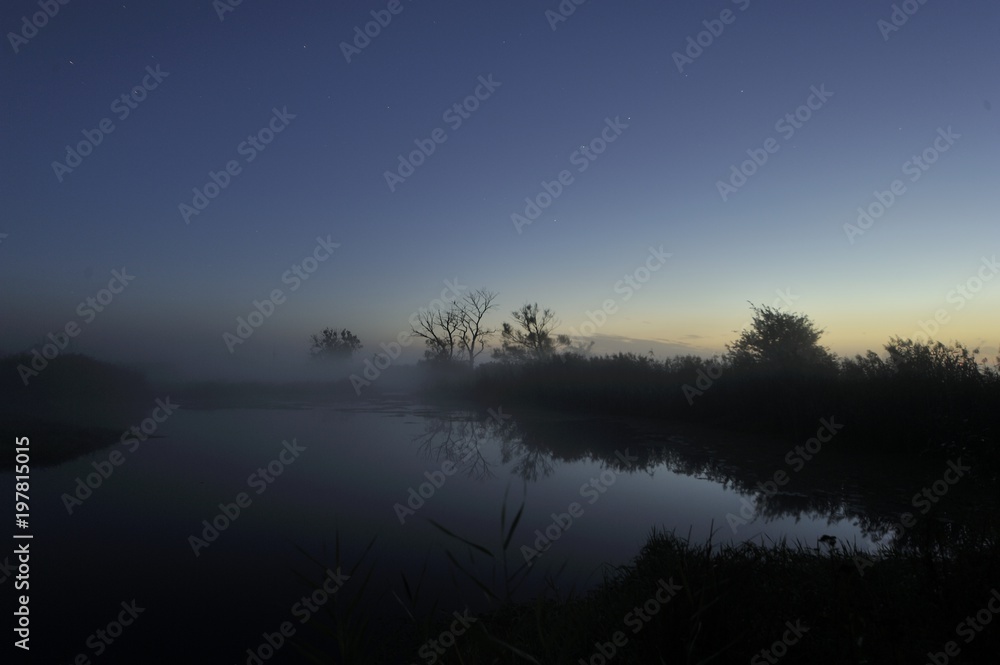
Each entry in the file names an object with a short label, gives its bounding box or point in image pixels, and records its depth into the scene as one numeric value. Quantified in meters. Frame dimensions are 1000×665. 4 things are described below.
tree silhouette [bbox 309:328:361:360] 56.59
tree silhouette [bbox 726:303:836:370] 21.55
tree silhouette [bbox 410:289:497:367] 41.81
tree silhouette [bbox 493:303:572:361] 38.72
